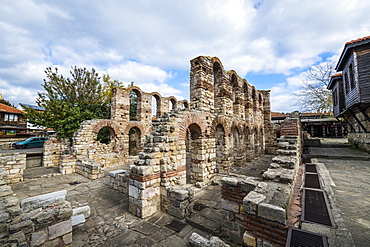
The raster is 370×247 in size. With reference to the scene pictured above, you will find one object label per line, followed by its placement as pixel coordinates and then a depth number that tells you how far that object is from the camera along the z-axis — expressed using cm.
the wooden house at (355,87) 988
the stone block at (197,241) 288
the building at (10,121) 2561
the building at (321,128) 2508
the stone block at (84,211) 432
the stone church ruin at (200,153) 313
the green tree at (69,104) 1286
